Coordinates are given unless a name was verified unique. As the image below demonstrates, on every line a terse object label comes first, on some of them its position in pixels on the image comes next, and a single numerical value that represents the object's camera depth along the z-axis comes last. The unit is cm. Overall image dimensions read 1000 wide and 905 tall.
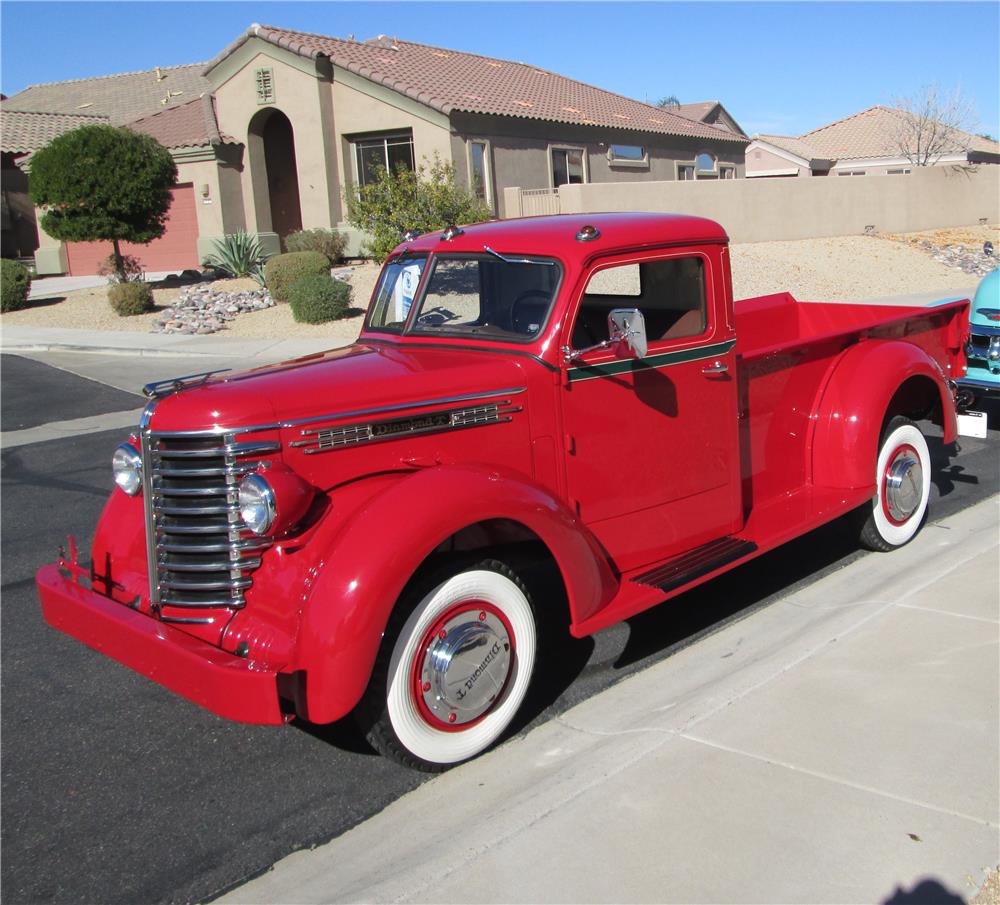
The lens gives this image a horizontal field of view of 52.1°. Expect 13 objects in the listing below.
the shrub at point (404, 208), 1870
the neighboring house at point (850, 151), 5062
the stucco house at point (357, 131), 2392
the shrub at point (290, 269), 1973
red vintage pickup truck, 352
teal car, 820
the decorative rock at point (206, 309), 1869
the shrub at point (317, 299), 1752
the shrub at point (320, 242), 2284
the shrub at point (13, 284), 2258
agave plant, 2331
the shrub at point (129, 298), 2058
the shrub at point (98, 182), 2102
